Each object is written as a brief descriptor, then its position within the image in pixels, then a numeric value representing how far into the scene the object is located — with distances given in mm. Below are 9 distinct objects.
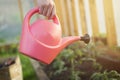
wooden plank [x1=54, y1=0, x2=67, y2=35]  4844
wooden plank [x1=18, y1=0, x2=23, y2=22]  4884
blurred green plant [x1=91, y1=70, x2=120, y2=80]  1791
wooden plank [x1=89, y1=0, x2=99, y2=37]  3168
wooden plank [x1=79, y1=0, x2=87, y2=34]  3599
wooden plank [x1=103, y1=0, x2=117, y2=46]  2605
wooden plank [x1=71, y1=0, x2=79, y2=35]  4032
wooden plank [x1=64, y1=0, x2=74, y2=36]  4301
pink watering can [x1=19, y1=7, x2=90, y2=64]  1239
